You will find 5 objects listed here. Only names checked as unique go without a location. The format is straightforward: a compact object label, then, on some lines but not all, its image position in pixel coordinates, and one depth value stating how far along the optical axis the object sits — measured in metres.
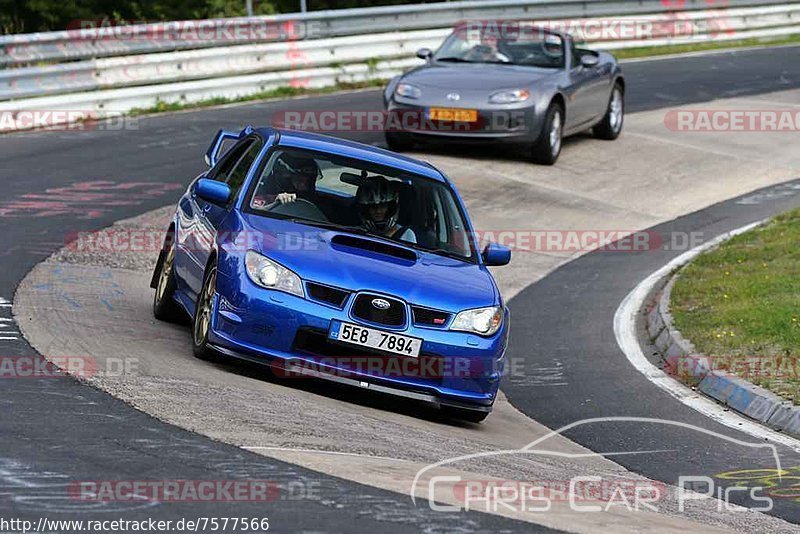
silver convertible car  35.53
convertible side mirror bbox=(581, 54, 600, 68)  38.37
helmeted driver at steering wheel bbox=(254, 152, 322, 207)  18.98
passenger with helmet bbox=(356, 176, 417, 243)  18.95
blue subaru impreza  16.69
